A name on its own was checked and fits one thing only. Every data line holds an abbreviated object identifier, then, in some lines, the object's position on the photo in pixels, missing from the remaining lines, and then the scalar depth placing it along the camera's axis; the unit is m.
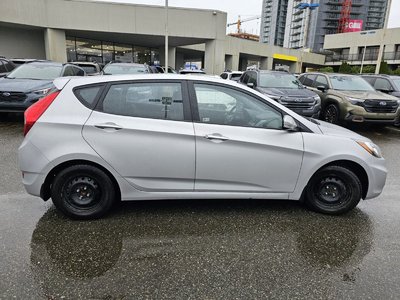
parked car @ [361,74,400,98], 11.47
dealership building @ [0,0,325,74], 24.11
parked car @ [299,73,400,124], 9.34
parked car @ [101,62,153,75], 12.70
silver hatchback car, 3.49
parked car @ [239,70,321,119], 9.37
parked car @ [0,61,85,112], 8.34
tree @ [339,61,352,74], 40.69
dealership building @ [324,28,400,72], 55.00
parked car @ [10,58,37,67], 14.91
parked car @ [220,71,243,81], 16.48
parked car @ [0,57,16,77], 11.87
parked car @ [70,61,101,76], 15.64
